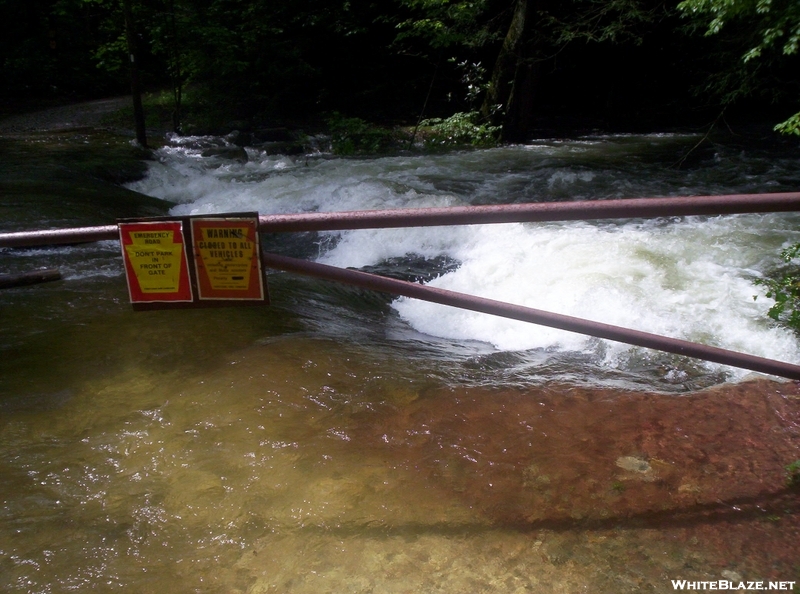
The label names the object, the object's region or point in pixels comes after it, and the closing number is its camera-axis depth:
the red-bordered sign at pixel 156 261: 2.48
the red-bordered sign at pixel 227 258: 2.41
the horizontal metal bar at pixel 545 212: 2.15
